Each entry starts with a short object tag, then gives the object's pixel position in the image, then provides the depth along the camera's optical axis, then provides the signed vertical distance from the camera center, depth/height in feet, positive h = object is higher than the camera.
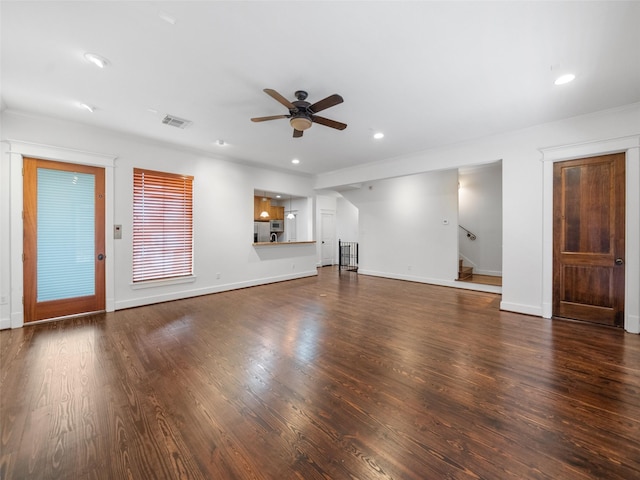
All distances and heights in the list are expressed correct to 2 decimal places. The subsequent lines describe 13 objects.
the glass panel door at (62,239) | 11.91 -0.07
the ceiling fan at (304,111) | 8.77 +4.66
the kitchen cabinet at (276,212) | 30.45 +3.04
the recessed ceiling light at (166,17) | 6.23 +5.38
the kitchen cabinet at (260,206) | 28.81 +3.55
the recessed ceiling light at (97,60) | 7.70 +5.39
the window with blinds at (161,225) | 14.94 +0.77
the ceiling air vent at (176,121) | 11.99 +5.54
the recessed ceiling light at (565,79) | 8.72 +5.49
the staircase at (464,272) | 21.49 -2.88
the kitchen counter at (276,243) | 20.76 -0.46
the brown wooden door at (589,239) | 11.57 +0.00
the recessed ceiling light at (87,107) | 10.79 +5.49
